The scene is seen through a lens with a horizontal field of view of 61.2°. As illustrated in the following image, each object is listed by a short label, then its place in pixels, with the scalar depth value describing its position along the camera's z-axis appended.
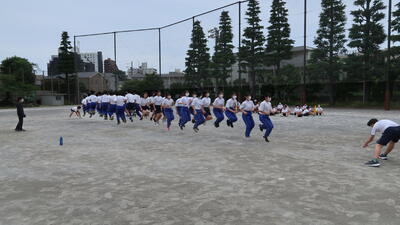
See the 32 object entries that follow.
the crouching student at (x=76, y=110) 23.59
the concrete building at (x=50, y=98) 54.40
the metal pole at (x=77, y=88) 50.56
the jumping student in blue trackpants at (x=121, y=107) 17.94
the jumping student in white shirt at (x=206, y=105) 14.91
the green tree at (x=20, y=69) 52.16
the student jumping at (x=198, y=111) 14.68
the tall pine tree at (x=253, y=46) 38.75
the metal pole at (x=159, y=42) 42.06
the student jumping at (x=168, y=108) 15.58
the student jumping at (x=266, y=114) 11.19
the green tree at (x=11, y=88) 47.78
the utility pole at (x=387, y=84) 25.66
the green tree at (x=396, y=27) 27.97
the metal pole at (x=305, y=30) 29.36
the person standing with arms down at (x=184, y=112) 15.12
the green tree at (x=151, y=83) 47.38
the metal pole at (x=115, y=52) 46.12
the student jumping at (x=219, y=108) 14.55
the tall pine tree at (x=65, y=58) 58.22
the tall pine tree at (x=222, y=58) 42.97
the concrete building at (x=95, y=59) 51.71
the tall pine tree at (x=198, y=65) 44.66
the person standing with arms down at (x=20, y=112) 15.23
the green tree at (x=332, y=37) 34.81
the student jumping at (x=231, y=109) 14.15
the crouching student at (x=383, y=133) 7.21
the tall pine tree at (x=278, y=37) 38.88
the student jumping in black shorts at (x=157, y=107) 17.67
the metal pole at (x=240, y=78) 36.46
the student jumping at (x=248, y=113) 12.19
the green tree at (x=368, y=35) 31.75
